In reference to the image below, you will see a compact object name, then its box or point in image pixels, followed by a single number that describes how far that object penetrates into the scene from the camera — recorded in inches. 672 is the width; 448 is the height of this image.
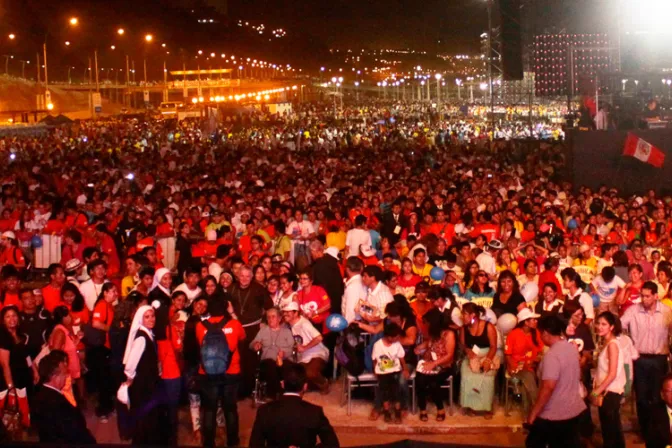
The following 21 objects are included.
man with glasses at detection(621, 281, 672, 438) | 322.3
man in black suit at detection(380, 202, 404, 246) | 559.5
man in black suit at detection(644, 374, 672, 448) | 266.8
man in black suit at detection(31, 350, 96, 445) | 232.7
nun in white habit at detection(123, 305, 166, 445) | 301.3
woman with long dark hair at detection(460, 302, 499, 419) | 348.8
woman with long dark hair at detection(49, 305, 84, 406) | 321.7
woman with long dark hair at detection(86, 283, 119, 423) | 354.0
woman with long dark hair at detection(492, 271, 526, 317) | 371.9
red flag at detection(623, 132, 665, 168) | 826.8
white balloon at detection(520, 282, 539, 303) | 389.7
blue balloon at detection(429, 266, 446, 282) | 420.8
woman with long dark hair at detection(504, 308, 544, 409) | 340.2
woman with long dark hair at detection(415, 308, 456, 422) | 345.7
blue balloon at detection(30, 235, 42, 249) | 558.9
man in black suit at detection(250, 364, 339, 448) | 222.1
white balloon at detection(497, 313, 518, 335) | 355.6
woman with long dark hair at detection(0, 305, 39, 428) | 317.7
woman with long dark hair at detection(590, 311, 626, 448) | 293.6
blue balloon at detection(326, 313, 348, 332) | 358.3
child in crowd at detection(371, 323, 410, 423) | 345.1
